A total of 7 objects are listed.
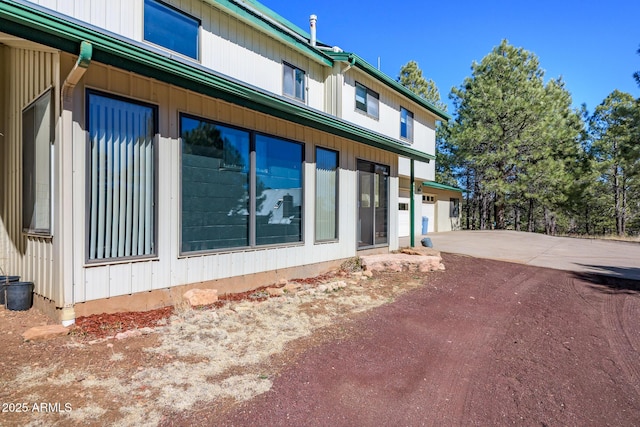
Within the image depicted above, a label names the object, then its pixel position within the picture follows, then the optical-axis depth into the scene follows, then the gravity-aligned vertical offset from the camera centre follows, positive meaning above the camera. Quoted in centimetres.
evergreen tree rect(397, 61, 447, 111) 2577 +1007
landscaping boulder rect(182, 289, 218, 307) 493 -120
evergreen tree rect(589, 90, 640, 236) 2150 +401
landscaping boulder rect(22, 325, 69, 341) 358 -125
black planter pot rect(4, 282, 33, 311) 448 -107
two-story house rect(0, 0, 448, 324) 397 +76
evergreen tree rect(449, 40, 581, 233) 2097 +506
